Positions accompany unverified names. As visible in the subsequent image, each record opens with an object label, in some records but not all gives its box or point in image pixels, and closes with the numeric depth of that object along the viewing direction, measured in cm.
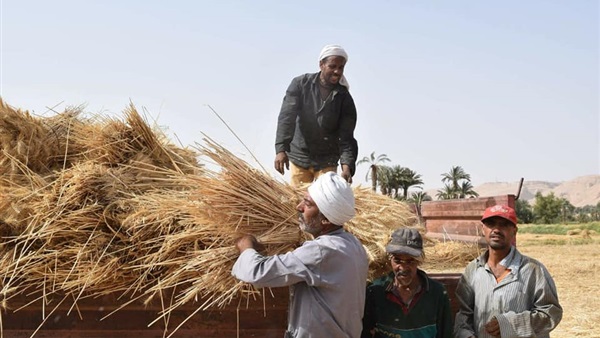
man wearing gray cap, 249
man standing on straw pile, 400
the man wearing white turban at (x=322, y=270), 209
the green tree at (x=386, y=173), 4217
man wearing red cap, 248
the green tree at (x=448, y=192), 5219
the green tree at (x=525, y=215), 5469
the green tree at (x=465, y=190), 5259
